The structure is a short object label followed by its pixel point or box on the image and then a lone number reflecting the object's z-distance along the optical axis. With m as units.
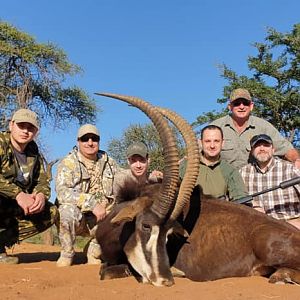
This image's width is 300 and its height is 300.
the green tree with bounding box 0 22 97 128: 17.17
